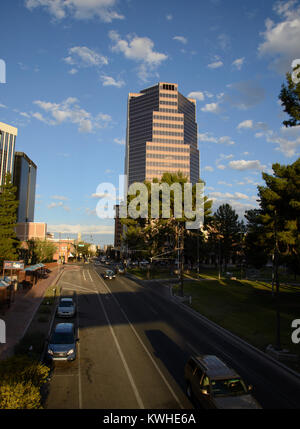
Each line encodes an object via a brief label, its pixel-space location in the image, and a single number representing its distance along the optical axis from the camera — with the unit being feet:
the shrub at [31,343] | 50.93
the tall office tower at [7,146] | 578.25
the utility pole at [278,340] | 56.03
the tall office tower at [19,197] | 635.79
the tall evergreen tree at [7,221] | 156.66
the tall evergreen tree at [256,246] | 108.75
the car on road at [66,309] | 79.36
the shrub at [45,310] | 83.86
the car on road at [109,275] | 179.83
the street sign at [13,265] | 104.42
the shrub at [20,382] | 27.32
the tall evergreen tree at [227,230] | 280.31
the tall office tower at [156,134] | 479.82
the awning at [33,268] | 124.47
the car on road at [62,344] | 48.34
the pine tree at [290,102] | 73.97
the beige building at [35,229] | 341.41
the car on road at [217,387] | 31.48
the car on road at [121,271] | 224.70
